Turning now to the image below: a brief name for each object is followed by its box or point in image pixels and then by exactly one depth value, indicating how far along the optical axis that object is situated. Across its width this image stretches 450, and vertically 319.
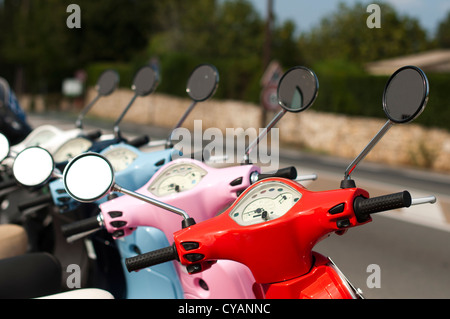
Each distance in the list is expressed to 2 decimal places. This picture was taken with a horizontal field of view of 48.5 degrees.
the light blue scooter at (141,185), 2.34
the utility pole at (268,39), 19.61
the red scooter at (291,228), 1.50
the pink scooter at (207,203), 1.98
